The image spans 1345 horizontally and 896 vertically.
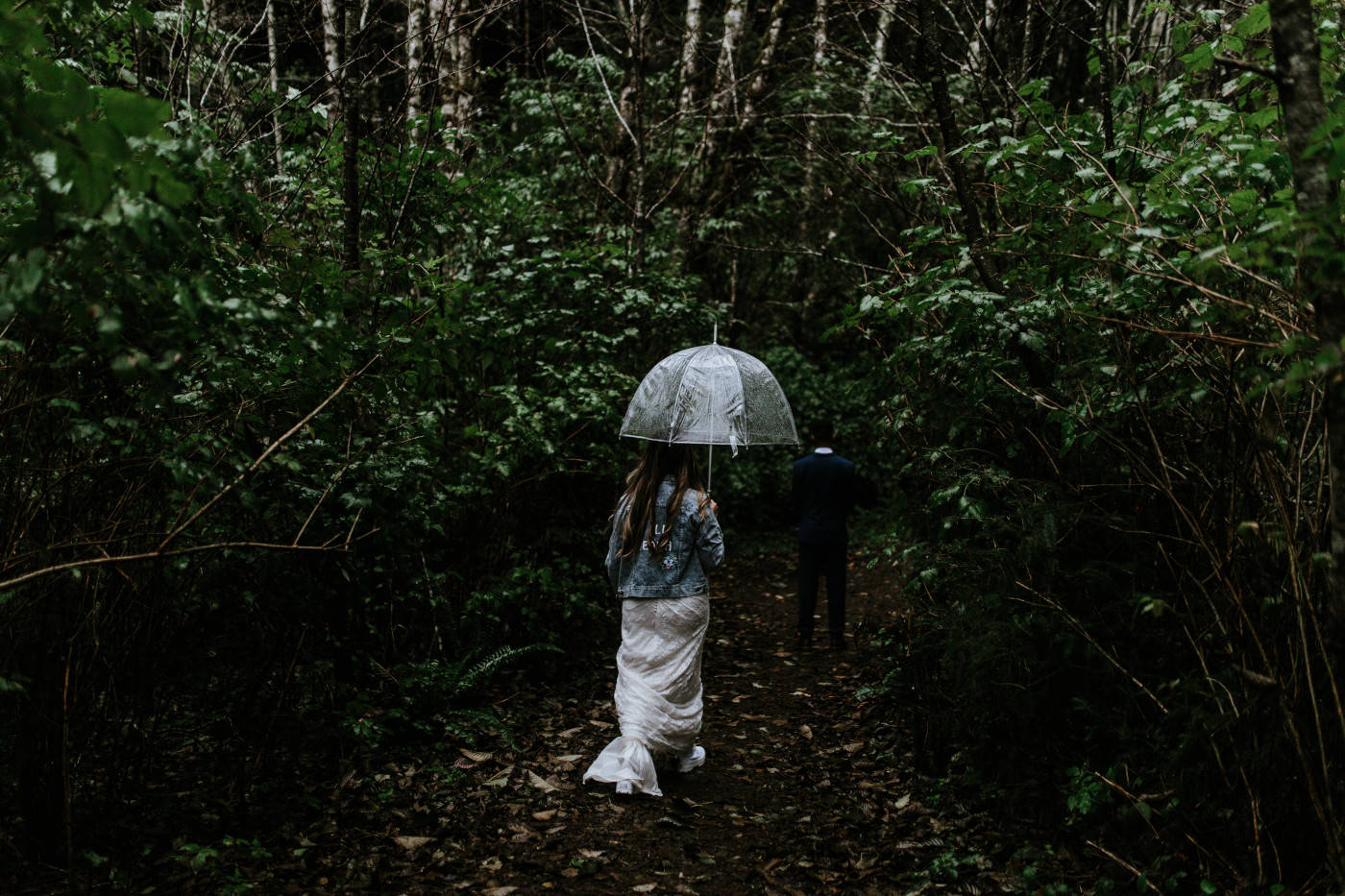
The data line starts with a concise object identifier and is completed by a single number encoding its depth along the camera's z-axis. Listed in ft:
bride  15.53
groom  25.79
